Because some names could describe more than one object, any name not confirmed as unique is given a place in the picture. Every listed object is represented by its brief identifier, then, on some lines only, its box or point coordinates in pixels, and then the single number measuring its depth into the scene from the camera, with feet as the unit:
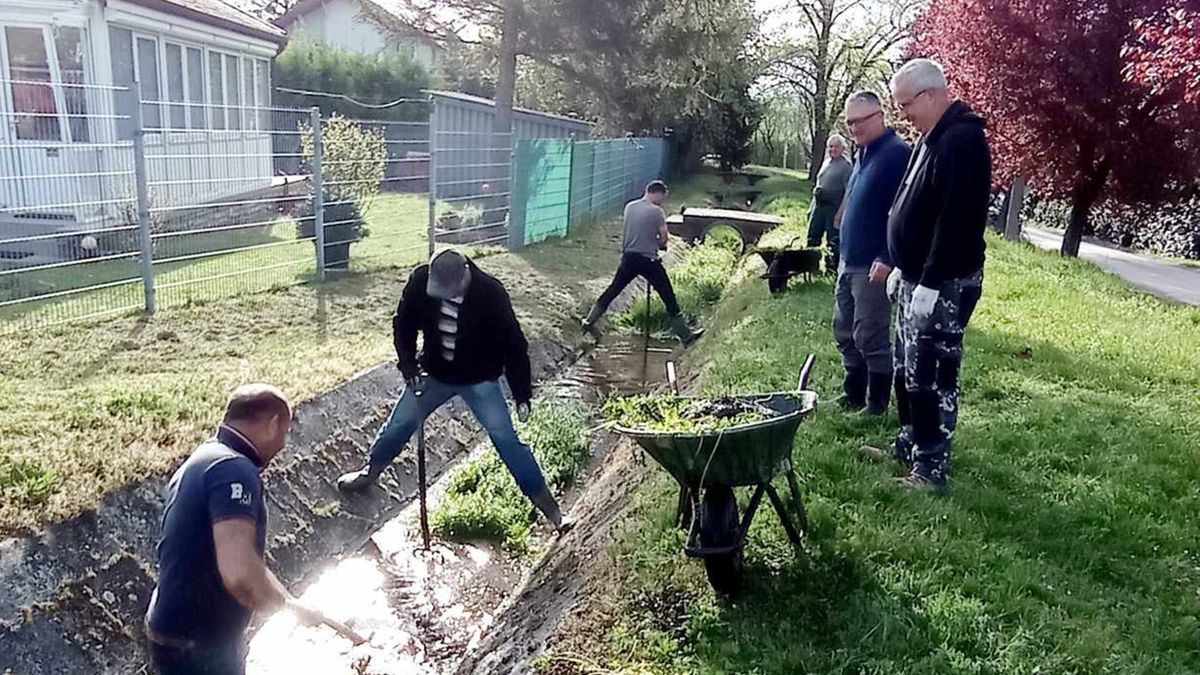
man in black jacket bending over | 17.12
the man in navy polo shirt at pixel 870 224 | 16.98
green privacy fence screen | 47.78
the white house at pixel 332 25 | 120.57
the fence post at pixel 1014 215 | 64.54
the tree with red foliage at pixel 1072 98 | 43.19
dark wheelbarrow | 33.14
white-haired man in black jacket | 13.23
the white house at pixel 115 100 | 30.78
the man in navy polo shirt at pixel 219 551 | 9.30
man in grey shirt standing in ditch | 32.65
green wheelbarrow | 11.25
